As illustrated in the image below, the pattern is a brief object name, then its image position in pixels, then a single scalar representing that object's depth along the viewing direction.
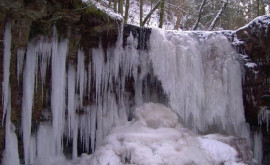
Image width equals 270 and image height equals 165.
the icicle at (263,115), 7.61
